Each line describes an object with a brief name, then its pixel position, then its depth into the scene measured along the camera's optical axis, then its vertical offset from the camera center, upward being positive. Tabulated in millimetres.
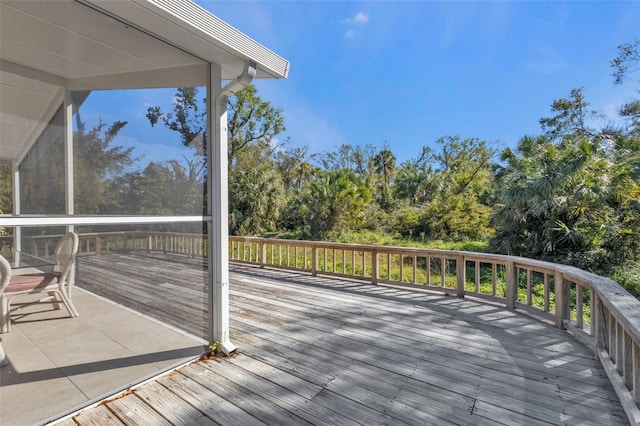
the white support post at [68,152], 2463 +533
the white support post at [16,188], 2449 +204
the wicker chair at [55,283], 2242 -586
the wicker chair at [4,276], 1880 -421
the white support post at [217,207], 2445 +40
